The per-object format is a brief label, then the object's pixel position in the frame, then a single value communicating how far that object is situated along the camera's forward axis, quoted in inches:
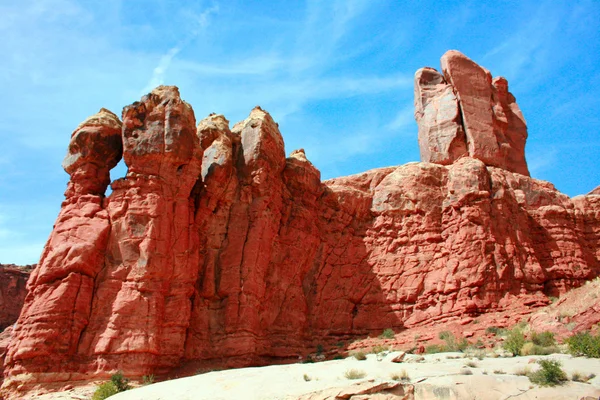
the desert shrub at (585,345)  672.3
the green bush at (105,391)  755.4
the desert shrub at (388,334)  1021.4
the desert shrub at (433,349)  861.2
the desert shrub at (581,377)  581.3
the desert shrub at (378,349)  908.0
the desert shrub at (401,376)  588.7
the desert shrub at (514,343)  757.3
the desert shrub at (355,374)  608.7
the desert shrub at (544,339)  777.6
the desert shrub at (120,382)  791.7
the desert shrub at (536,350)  720.3
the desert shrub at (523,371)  603.5
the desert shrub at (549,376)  571.5
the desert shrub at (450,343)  859.7
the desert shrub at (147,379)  819.2
